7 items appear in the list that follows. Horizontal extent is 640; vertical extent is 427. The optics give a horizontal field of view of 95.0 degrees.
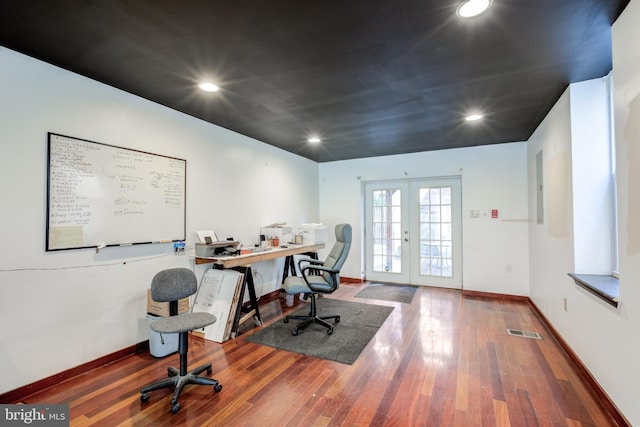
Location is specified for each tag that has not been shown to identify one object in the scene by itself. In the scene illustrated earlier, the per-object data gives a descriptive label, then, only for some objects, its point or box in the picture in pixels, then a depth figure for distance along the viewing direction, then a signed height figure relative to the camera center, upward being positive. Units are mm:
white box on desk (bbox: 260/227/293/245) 4352 -193
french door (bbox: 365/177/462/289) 5078 -215
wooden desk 3121 -479
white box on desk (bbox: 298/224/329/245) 4688 -193
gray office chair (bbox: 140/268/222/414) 2021 -734
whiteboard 2260 +217
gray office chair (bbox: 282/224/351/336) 3229 -698
